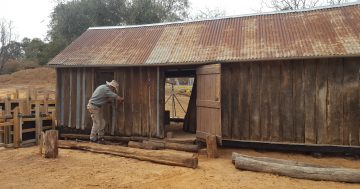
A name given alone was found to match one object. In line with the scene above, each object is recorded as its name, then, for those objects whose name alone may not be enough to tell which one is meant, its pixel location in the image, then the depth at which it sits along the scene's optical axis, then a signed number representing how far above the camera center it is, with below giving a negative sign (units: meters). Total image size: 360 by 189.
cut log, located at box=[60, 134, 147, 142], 11.72 -1.41
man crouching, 11.21 -0.23
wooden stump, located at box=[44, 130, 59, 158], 9.21 -1.25
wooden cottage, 9.74 +0.60
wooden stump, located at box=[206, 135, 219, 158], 9.64 -1.39
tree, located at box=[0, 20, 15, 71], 40.82 +5.94
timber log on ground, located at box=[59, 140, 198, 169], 8.55 -1.51
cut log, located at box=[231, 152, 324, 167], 8.17 -1.53
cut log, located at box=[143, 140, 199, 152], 10.43 -1.47
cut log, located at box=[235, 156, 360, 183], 7.49 -1.63
